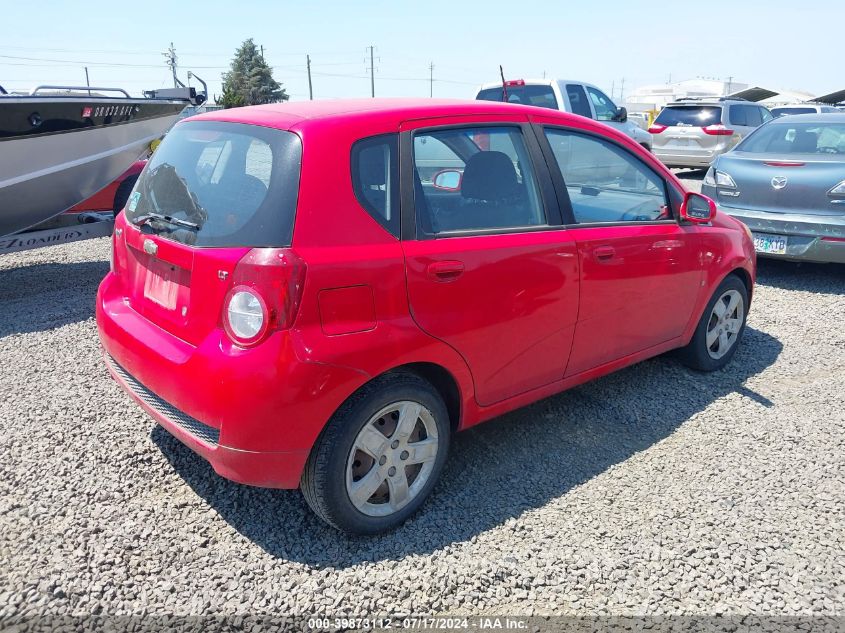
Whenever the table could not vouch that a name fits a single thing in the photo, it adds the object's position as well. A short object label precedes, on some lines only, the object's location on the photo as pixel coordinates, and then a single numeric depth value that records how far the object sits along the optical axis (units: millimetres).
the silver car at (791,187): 6121
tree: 74750
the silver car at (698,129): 14289
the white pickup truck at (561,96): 11188
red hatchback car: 2412
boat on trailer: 5941
